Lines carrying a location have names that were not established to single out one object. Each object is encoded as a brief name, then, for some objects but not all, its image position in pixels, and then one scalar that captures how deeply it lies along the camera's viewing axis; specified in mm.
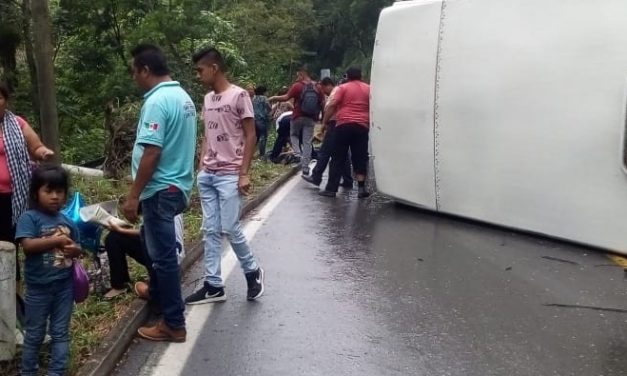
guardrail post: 4051
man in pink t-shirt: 5395
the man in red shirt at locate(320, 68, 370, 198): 10242
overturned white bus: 6715
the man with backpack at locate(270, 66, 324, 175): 12695
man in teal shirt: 4492
